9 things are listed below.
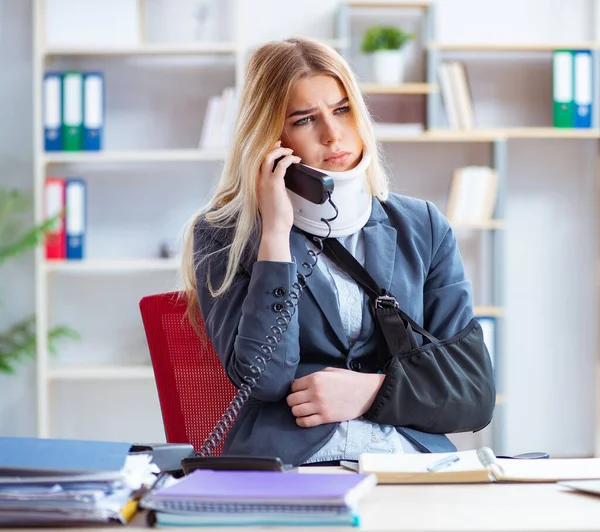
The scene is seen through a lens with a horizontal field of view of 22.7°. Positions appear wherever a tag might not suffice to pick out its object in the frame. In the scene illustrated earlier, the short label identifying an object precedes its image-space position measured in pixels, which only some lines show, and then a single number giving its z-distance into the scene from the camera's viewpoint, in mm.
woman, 3579
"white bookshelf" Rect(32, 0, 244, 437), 6013
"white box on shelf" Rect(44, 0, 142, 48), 6132
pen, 2691
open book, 2652
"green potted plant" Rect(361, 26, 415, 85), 6115
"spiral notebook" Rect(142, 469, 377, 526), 2144
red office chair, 3890
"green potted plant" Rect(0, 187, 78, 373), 6098
